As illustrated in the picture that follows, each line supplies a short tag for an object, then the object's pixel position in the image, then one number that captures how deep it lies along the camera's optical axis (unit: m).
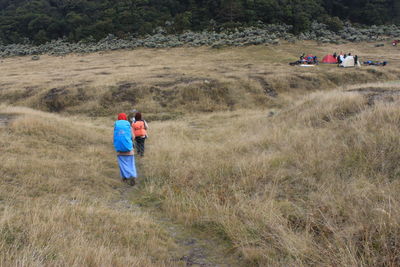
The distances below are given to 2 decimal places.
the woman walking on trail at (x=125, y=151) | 7.51
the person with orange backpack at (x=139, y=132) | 9.51
